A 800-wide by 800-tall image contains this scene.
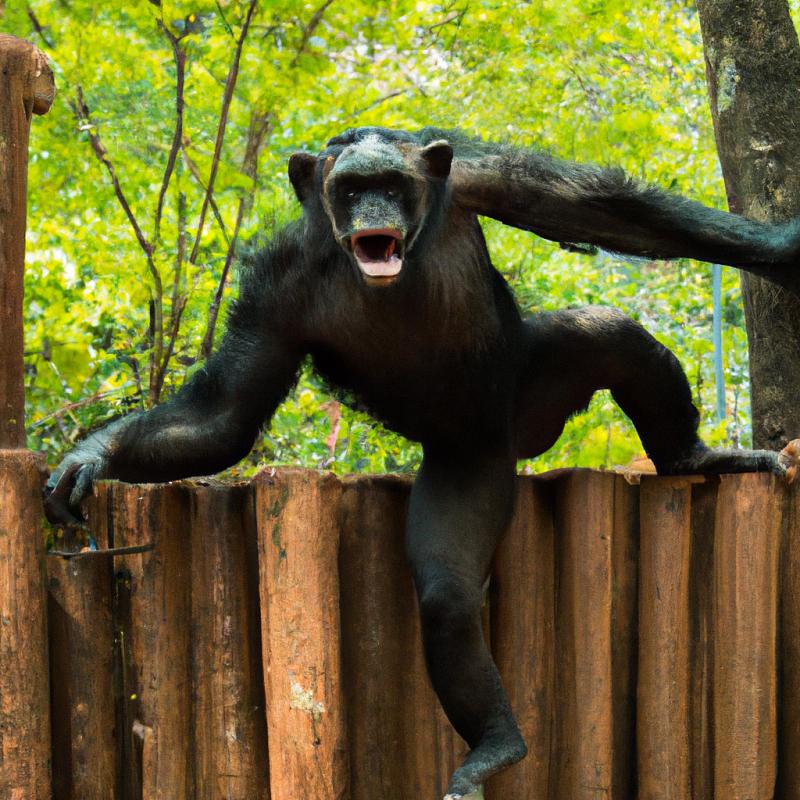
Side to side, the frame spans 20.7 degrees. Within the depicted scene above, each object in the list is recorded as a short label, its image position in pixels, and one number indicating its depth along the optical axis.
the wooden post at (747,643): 7.53
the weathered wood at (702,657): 7.80
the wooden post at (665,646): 7.75
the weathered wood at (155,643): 7.23
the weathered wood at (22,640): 6.71
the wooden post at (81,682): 7.20
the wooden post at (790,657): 7.73
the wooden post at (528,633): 7.85
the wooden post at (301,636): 6.89
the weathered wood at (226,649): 7.21
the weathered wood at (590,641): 7.81
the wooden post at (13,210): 7.02
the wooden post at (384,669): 7.61
